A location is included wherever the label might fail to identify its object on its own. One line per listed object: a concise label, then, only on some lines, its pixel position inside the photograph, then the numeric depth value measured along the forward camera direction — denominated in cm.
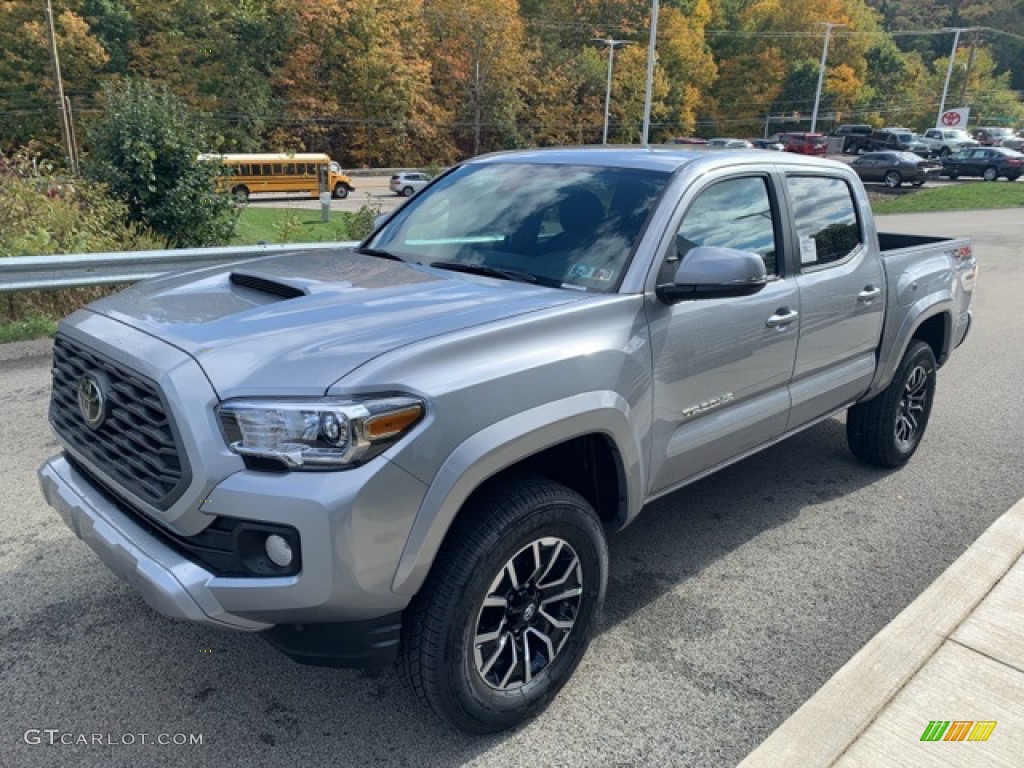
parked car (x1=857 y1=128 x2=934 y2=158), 5100
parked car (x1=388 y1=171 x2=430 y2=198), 4216
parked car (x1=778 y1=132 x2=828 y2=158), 5284
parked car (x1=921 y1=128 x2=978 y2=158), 5175
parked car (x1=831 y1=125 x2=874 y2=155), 5978
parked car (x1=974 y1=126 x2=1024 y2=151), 5506
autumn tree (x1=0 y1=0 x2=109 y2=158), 4856
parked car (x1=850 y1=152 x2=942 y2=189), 3656
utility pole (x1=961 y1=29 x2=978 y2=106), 8228
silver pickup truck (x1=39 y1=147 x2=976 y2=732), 218
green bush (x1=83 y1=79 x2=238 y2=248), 1121
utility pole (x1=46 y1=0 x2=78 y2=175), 3688
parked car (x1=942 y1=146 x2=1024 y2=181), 3900
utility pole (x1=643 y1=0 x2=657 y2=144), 3374
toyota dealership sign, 6266
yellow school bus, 4291
